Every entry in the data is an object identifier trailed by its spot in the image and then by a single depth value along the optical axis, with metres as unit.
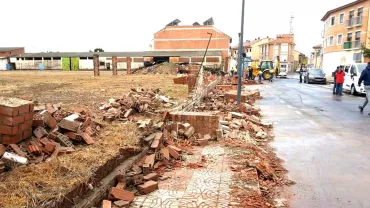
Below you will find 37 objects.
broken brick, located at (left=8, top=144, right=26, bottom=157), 3.97
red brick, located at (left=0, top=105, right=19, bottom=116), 4.00
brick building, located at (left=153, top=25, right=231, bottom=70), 63.66
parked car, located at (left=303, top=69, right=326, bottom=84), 31.08
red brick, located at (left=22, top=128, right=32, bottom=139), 4.38
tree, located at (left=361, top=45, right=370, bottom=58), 27.80
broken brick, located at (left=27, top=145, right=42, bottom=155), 4.15
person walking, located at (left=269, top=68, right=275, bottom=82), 35.29
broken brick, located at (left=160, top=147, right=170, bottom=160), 5.39
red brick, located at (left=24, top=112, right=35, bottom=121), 4.38
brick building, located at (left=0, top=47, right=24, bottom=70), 59.88
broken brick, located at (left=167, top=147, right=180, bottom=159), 5.57
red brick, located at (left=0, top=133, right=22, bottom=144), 4.11
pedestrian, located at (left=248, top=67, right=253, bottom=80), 33.89
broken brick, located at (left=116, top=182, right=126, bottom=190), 4.11
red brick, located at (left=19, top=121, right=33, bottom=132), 4.30
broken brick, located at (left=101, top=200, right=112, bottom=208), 3.52
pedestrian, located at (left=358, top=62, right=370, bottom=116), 11.50
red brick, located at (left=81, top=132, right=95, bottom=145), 4.86
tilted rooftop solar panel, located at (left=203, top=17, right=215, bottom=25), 68.21
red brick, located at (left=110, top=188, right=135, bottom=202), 3.79
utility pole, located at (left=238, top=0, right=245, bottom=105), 12.13
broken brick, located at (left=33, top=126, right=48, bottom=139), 4.50
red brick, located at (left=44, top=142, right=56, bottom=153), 4.25
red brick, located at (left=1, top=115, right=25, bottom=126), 4.05
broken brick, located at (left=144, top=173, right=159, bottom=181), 4.45
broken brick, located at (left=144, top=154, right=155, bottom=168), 4.87
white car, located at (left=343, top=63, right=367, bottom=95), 18.56
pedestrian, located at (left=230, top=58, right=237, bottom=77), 35.78
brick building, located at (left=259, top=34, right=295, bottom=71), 78.06
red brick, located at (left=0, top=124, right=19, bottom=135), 4.09
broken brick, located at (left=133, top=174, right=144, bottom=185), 4.37
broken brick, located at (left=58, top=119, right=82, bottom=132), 4.87
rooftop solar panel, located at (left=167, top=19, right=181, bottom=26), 66.51
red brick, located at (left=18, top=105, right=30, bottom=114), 4.20
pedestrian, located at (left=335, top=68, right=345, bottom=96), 18.64
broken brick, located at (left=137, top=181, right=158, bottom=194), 4.16
